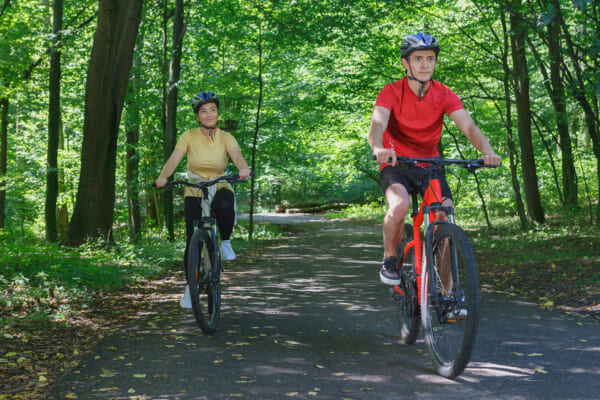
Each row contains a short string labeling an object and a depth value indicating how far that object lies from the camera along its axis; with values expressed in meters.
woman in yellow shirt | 5.71
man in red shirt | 4.23
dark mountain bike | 5.09
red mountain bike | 3.52
